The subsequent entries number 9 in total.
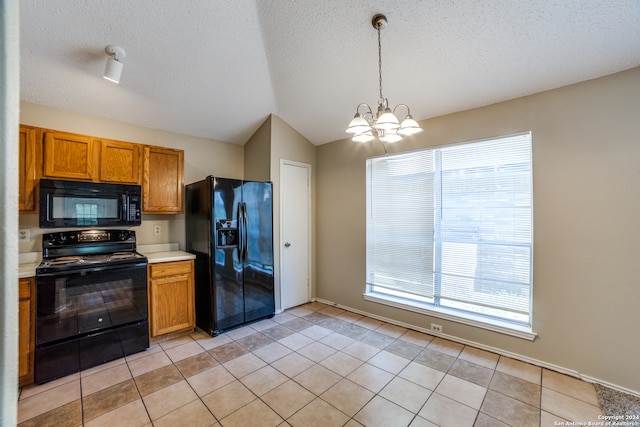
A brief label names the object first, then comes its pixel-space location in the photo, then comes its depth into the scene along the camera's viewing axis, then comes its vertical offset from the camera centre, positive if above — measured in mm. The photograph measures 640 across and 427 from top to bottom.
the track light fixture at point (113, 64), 2288 +1215
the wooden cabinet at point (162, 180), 3293 +419
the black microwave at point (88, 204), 2605 +102
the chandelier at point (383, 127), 1796 +592
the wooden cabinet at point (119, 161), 3000 +577
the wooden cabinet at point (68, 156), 2689 +578
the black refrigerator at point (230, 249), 3264 -419
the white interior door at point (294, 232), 4023 -255
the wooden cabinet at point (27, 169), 2564 +406
